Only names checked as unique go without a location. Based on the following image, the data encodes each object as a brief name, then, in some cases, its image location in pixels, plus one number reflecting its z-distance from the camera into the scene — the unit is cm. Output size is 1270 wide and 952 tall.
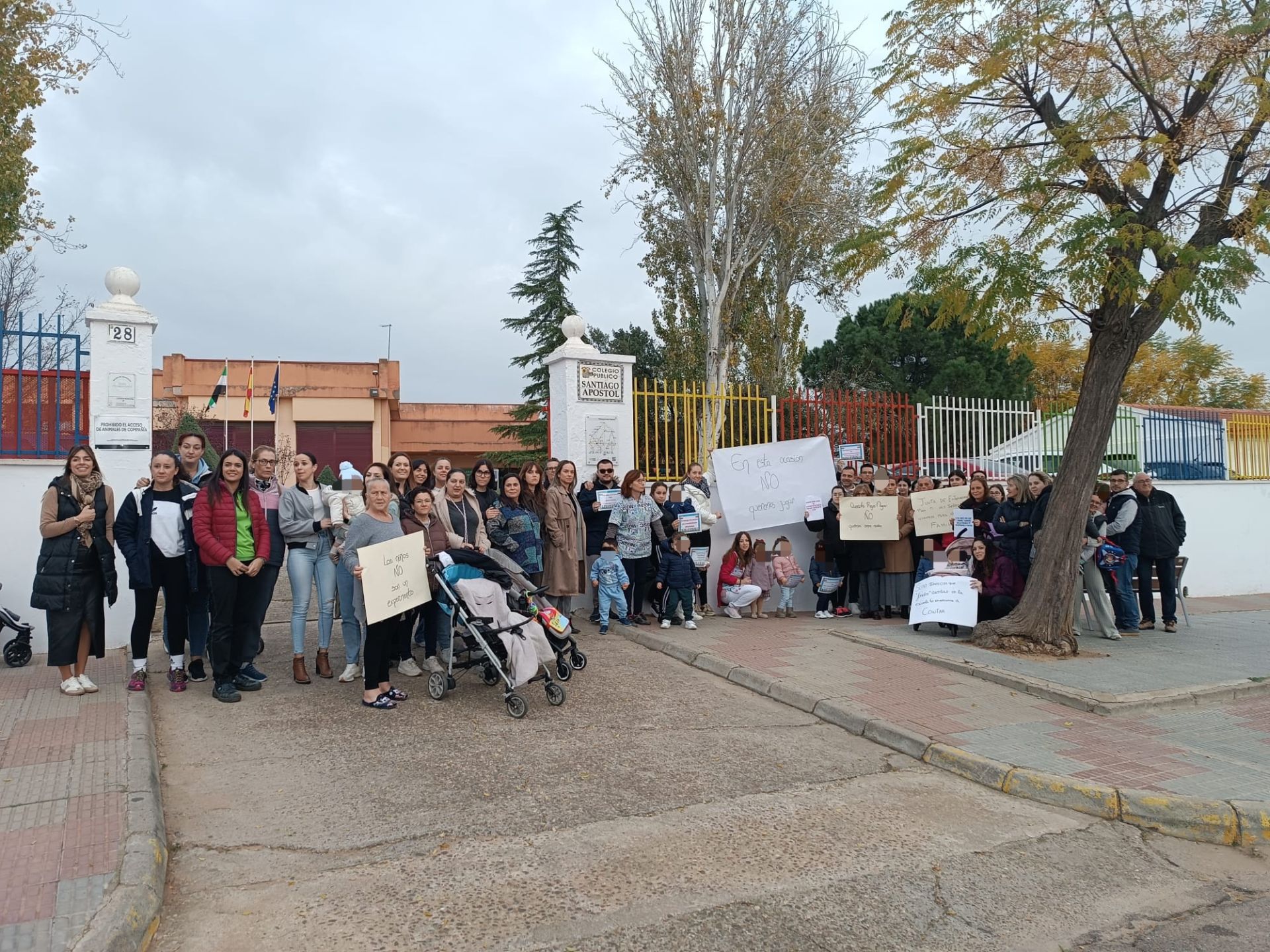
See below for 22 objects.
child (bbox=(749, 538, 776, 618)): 1134
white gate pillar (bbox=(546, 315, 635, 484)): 1115
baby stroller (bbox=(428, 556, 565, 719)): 667
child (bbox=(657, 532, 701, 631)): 1027
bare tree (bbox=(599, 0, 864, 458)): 2367
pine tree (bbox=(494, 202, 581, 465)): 2786
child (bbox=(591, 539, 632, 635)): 1005
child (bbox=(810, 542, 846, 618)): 1163
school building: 3709
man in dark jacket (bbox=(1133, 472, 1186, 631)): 1120
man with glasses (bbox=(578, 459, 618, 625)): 1028
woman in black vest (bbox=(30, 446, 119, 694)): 661
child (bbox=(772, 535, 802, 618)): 1152
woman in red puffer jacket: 673
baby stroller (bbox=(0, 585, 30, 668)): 795
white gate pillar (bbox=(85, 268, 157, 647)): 874
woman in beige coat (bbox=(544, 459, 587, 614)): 942
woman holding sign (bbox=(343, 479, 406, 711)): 680
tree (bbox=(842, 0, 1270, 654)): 819
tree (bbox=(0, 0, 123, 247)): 1240
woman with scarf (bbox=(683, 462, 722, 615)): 1081
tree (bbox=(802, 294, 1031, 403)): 2811
